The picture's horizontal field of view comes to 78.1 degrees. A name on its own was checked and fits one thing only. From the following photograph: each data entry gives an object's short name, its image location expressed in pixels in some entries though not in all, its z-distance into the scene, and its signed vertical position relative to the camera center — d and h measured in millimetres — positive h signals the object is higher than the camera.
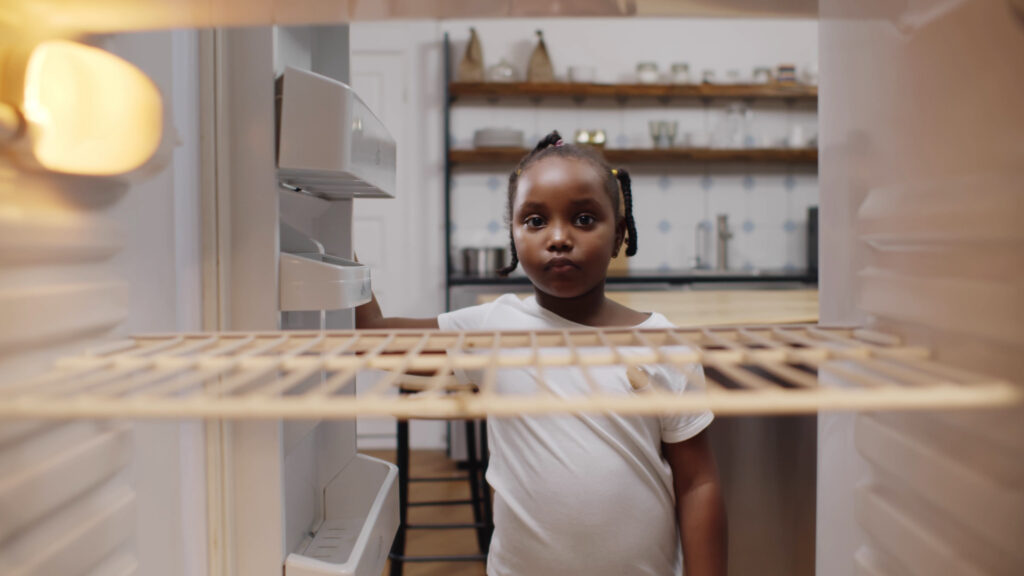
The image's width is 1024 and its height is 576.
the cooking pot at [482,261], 2986 +85
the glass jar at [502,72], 3082 +1013
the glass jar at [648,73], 3158 +1031
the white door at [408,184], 3168 +483
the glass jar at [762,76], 3260 +1057
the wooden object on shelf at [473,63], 3096 +1064
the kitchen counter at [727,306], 1694 -88
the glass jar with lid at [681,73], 3205 +1049
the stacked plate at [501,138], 3021 +676
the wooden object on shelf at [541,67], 3131 +1052
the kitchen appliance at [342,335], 428 -35
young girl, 852 -264
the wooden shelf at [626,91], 3057 +923
